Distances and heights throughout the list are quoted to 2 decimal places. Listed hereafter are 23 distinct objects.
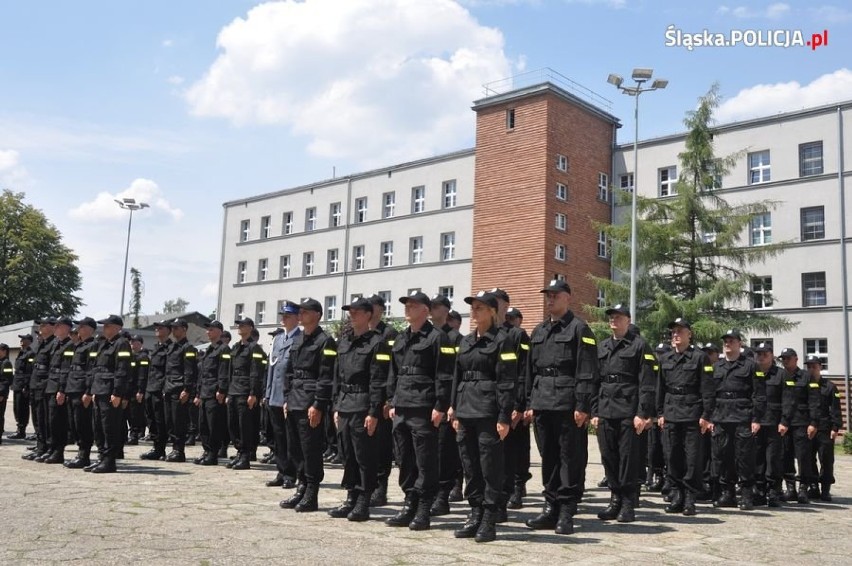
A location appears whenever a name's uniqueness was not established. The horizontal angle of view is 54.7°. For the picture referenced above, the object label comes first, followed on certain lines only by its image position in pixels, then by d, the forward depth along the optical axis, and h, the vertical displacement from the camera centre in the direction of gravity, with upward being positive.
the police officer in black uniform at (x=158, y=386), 13.33 -0.22
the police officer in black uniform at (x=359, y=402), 7.99 -0.19
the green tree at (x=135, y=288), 91.66 +9.45
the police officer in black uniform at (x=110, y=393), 11.12 -0.27
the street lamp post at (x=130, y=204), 43.97 +8.96
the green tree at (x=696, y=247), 27.80 +5.07
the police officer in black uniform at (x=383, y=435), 8.37 -0.54
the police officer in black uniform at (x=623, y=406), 8.47 -0.16
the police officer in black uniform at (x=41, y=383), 12.71 -0.22
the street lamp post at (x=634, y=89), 25.64 +9.45
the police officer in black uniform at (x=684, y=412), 9.26 -0.20
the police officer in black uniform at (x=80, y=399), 11.62 -0.39
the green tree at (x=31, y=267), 56.25 +7.13
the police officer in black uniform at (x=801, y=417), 11.16 -0.26
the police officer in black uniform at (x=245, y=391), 12.18 -0.20
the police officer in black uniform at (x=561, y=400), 7.64 -0.10
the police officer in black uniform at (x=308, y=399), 8.48 -0.20
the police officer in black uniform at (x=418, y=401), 7.59 -0.16
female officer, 7.17 -0.19
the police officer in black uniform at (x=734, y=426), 9.90 -0.36
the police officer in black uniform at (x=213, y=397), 12.59 -0.32
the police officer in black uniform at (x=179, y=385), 13.13 -0.15
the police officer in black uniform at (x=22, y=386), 16.03 -0.33
